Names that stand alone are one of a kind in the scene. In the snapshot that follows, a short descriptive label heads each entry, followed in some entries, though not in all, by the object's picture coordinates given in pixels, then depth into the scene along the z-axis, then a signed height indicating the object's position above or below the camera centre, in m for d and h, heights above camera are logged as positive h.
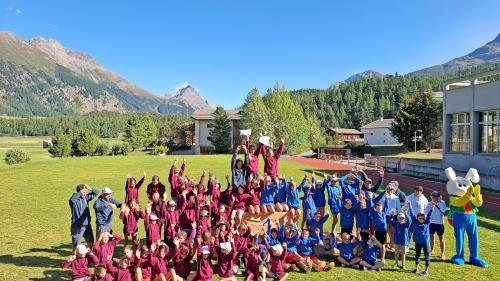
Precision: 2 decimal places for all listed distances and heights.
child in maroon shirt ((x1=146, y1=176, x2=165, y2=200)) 12.68 -1.41
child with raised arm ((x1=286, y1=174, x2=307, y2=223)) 13.02 -1.67
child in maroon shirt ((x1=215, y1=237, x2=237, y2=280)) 9.89 -2.90
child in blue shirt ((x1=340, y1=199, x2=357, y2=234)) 11.83 -2.09
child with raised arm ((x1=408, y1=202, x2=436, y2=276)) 10.38 -2.35
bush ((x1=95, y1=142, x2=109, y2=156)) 81.80 -1.14
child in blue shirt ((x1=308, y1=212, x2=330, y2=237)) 11.62 -2.23
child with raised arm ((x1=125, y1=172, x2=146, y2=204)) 12.81 -1.48
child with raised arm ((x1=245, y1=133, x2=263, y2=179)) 13.21 -0.44
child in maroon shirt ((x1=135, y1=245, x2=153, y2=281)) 9.23 -2.84
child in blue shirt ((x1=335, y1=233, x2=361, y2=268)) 11.05 -2.90
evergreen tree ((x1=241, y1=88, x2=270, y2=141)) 61.47 +4.82
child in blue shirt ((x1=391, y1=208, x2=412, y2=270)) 10.72 -2.39
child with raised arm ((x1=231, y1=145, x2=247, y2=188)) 12.89 -0.87
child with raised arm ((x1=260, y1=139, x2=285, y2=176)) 13.48 -0.54
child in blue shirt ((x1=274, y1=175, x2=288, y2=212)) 13.17 -1.50
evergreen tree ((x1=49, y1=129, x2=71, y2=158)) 76.88 -0.74
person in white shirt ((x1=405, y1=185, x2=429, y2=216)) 11.47 -1.61
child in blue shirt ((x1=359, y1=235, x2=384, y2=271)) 10.71 -2.99
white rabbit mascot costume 11.10 -1.98
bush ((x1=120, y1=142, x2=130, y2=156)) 77.65 -1.04
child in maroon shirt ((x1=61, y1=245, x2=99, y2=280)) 9.11 -2.78
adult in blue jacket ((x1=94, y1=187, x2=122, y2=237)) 11.02 -1.86
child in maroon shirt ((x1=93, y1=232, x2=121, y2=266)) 9.53 -2.57
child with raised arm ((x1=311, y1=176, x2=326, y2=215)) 13.26 -1.65
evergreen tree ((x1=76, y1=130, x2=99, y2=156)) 78.44 +0.05
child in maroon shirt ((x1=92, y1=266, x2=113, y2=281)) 8.59 -2.83
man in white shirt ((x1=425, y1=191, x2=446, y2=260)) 11.38 -2.01
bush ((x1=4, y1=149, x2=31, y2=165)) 62.66 -2.27
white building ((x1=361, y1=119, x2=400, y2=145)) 104.69 +3.45
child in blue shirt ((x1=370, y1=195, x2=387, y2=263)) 11.13 -2.13
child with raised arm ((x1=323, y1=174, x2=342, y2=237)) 12.83 -1.62
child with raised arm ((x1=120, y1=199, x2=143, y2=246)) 11.40 -2.11
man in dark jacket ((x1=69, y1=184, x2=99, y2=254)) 10.85 -1.97
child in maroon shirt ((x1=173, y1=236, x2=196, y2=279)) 9.82 -2.85
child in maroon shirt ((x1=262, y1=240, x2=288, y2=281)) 10.20 -3.03
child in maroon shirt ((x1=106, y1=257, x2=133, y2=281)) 8.81 -2.82
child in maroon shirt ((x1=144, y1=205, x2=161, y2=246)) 10.65 -2.28
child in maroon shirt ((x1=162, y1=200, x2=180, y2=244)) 10.85 -2.10
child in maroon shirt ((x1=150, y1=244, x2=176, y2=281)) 9.42 -2.89
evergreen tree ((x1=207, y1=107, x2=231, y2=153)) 72.94 +2.11
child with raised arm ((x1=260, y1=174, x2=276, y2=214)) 12.77 -1.48
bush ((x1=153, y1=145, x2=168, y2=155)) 78.31 -1.18
